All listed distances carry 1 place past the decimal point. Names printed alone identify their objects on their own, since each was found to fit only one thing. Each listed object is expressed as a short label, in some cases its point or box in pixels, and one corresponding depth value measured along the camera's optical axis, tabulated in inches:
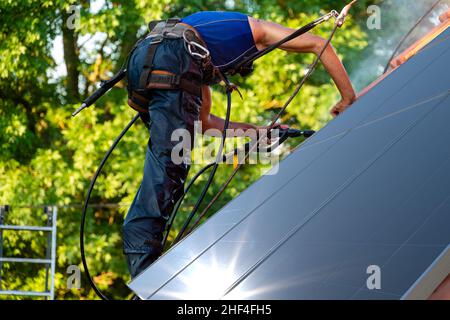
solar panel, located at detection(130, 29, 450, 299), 105.0
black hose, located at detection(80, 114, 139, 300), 247.4
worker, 237.6
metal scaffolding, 711.1
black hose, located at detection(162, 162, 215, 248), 249.5
